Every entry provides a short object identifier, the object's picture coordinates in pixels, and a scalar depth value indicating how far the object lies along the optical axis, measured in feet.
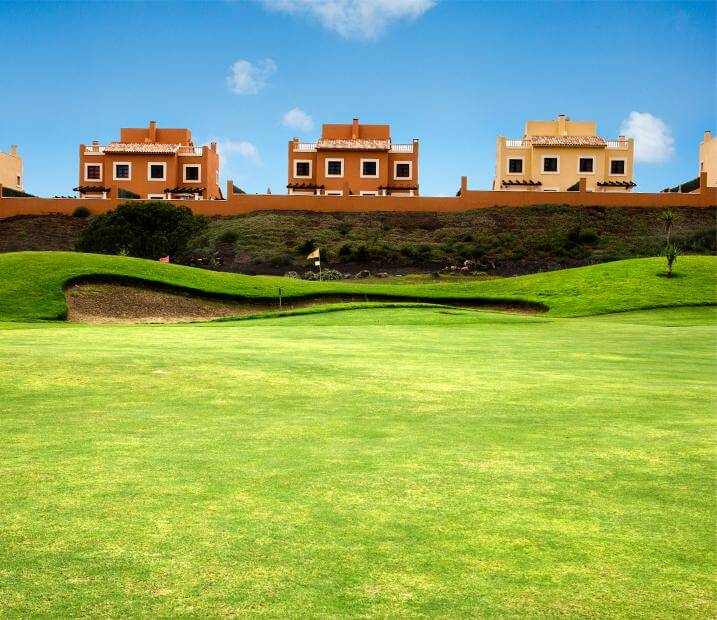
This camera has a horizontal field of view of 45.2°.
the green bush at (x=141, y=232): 201.77
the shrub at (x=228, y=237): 236.22
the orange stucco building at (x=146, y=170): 289.94
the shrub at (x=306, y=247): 227.20
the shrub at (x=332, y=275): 201.89
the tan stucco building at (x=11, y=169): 314.39
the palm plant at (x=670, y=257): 146.82
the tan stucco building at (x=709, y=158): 298.06
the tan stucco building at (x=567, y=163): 287.69
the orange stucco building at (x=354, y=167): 291.38
